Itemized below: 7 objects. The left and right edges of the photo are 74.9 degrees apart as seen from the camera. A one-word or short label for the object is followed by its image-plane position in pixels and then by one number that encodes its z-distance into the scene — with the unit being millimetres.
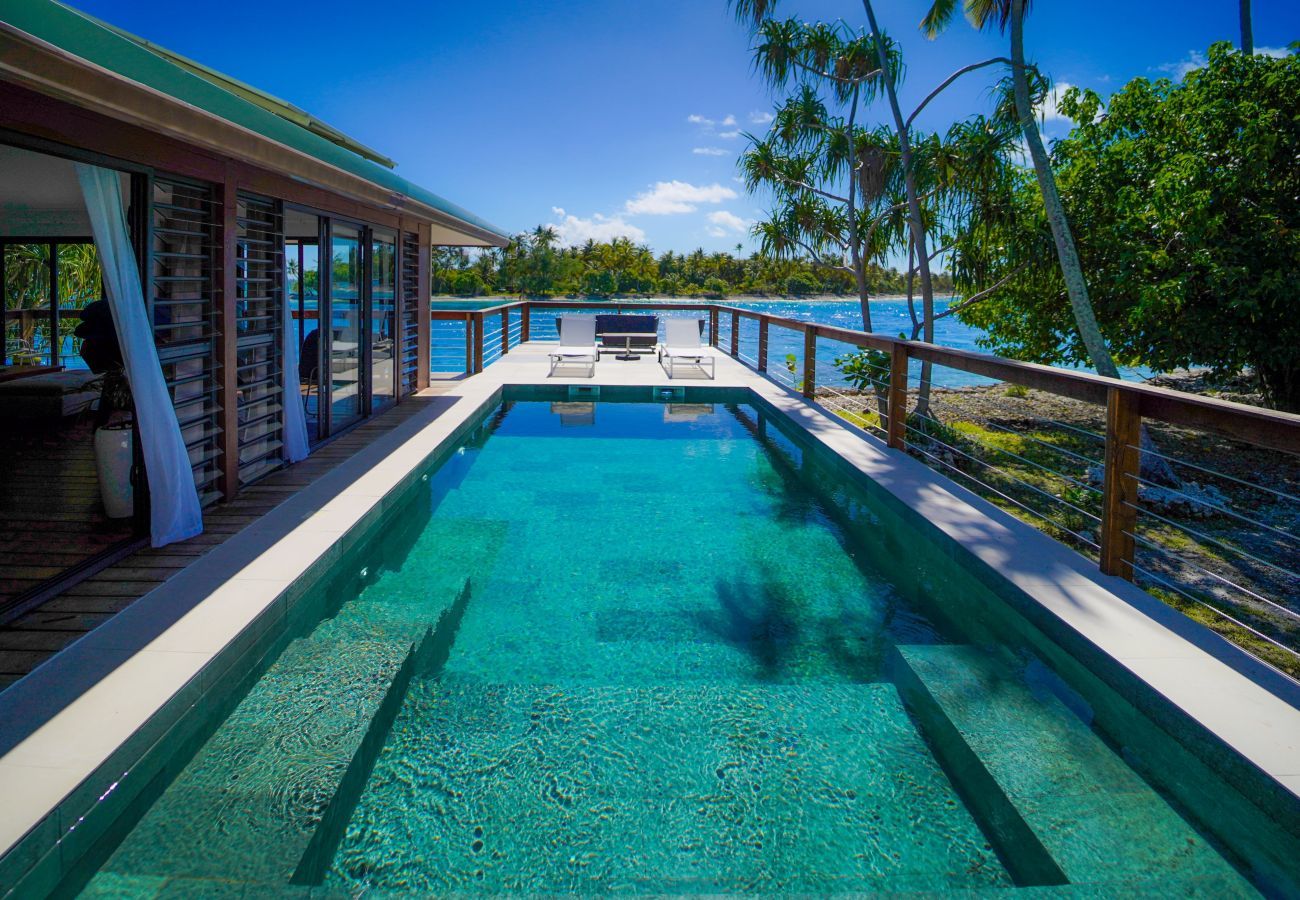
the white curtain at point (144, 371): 3717
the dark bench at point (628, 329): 15578
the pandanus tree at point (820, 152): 10914
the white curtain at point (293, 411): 5855
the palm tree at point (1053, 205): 7738
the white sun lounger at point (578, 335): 13898
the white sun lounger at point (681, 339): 13469
